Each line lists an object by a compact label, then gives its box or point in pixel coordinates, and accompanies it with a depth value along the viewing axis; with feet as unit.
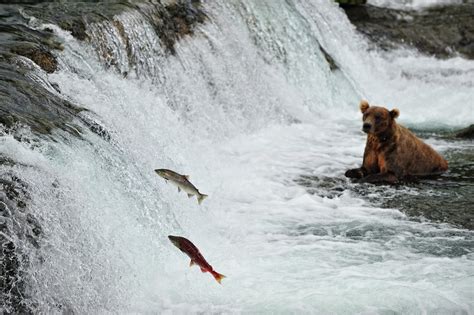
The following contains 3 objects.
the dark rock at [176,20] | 53.36
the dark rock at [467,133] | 56.75
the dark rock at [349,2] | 89.35
